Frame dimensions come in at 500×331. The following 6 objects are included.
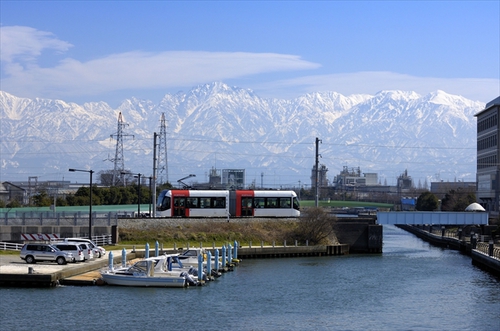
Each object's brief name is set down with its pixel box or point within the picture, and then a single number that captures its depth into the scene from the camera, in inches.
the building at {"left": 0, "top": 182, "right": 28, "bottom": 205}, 7315.0
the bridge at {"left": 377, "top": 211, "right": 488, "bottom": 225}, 4456.2
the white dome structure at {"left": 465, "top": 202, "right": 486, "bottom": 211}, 5236.2
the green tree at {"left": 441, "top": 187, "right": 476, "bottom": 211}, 6486.2
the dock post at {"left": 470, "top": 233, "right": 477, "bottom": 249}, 3713.1
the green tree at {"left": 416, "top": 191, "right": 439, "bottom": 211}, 7450.8
